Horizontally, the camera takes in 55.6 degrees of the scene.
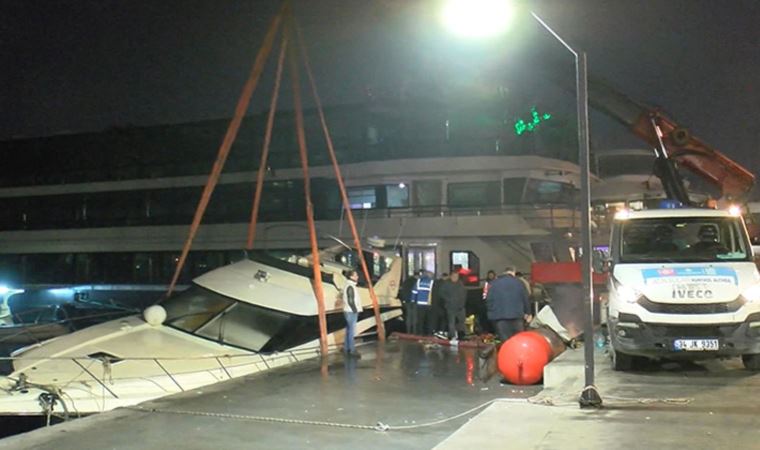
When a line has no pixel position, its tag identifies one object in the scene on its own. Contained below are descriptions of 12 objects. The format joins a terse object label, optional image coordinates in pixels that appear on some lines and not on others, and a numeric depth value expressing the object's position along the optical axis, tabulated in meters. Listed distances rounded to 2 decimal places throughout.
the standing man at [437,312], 17.69
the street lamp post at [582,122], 7.60
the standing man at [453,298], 17.20
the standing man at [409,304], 18.70
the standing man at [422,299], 18.22
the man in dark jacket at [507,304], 13.98
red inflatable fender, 11.41
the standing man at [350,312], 14.63
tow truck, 9.18
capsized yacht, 10.23
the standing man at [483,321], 19.53
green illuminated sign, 32.12
